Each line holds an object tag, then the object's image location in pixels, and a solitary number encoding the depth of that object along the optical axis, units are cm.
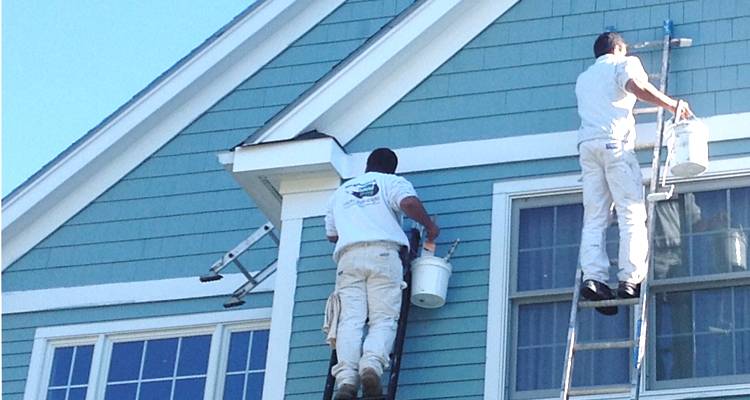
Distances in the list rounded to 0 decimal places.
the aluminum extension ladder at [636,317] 1089
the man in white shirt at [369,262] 1152
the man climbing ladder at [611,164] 1140
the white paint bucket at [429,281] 1182
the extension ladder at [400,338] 1154
